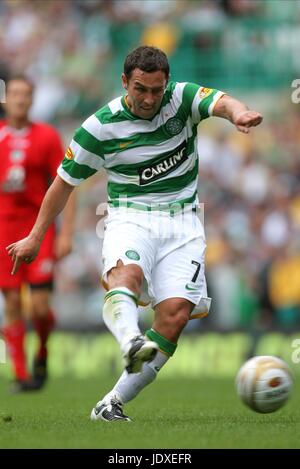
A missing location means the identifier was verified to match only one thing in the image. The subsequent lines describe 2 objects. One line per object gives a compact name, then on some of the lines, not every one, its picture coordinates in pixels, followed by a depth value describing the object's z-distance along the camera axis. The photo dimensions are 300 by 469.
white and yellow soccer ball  13.68
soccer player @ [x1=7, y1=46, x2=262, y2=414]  13.52
